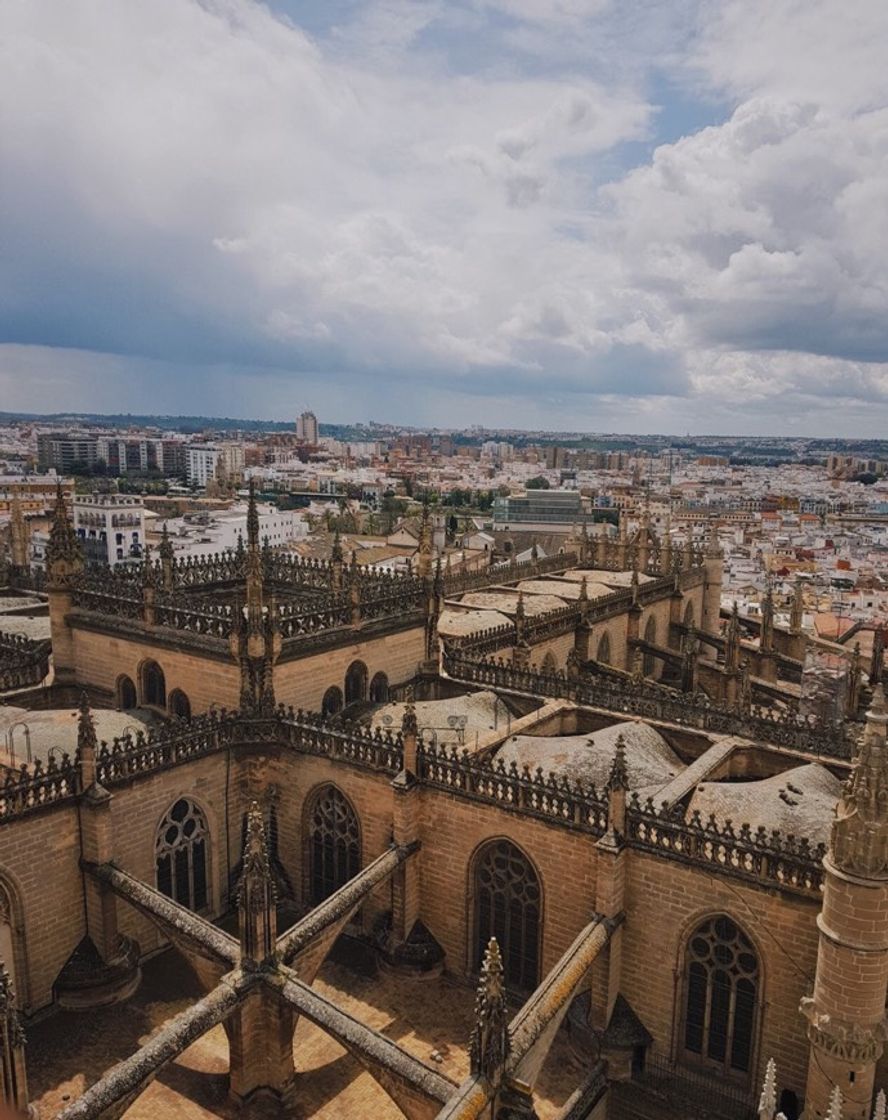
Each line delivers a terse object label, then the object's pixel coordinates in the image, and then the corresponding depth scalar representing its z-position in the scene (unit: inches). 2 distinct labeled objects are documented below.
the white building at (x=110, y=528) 5290.4
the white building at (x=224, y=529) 4827.8
